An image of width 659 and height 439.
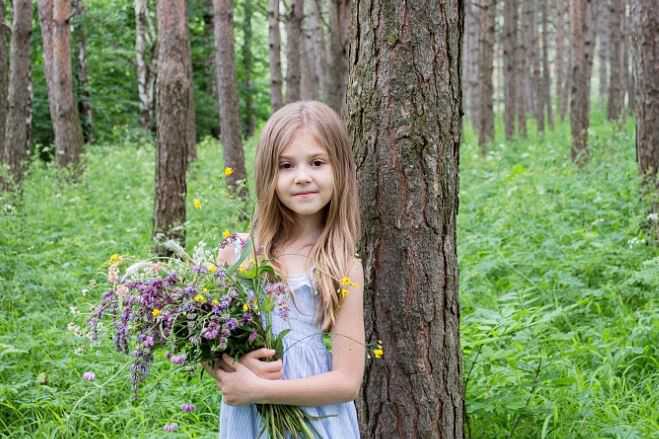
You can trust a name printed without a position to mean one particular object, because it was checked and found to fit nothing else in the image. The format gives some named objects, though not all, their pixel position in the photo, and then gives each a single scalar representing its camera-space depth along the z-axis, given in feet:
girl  7.09
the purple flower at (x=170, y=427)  10.05
